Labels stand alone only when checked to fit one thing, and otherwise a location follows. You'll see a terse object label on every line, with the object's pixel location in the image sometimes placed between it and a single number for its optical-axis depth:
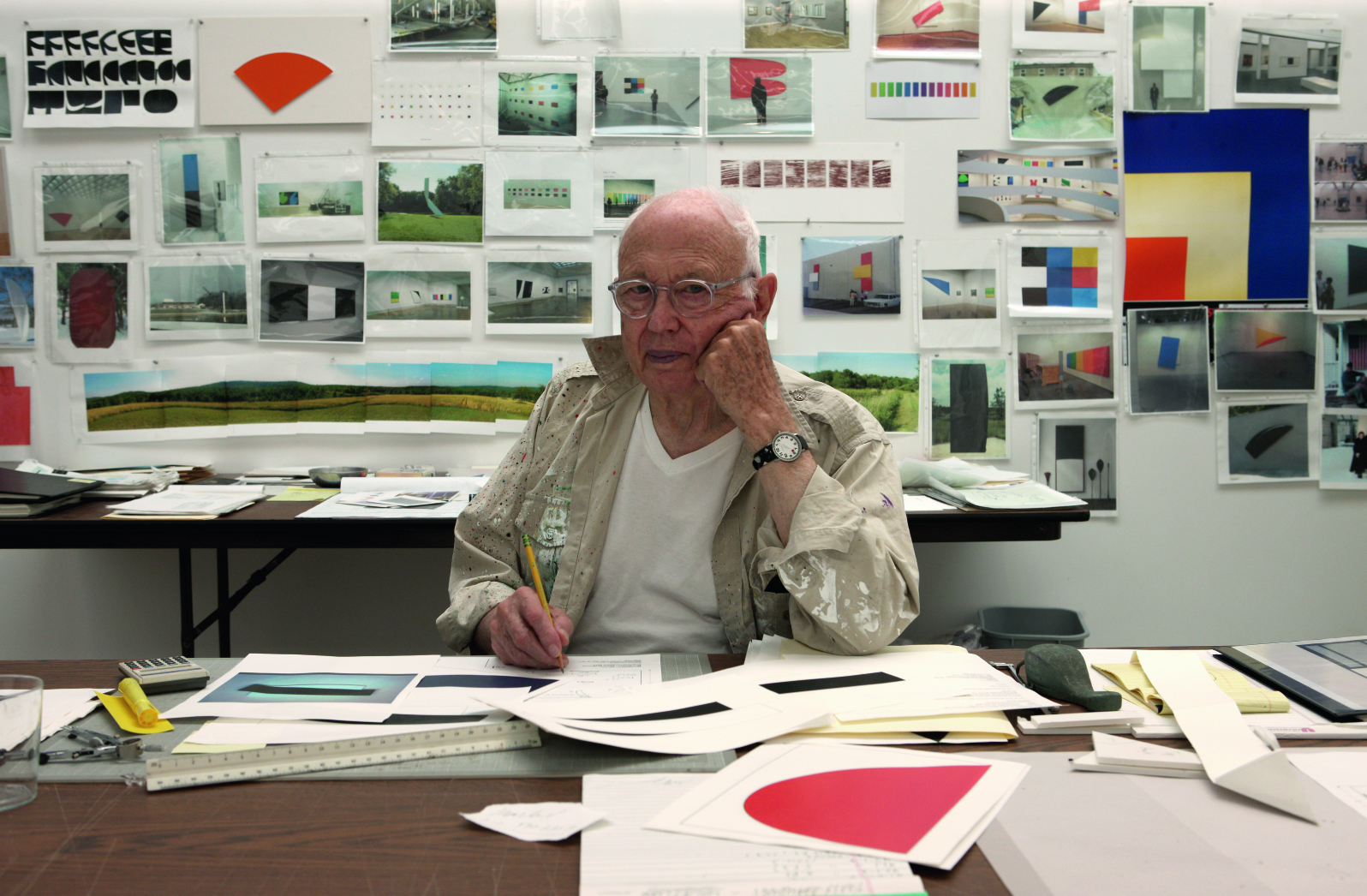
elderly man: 1.23
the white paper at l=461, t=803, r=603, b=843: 0.67
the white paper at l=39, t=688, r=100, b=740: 0.87
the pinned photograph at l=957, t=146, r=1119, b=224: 2.60
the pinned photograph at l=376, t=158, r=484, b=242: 2.57
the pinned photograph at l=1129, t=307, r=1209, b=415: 2.64
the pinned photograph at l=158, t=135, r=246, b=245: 2.56
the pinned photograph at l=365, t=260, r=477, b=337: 2.60
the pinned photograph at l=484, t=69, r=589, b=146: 2.56
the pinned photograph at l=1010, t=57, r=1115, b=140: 2.58
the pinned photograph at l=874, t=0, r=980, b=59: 2.56
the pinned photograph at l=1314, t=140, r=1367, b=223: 2.63
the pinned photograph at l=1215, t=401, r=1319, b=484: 2.68
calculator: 0.96
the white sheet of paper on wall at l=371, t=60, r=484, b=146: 2.55
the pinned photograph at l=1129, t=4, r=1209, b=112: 2.57
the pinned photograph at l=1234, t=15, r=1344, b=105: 2.60
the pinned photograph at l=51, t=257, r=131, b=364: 2.58
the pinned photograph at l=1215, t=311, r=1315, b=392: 2.65
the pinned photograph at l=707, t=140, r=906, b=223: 2.59
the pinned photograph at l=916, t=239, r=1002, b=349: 2.62
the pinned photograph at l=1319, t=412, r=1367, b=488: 2.69
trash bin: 2.59
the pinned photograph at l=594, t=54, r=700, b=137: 2.56
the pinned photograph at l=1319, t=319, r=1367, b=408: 2.66
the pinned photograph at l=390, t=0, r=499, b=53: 2.54
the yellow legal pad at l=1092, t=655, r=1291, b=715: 0.92
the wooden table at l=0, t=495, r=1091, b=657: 1.95
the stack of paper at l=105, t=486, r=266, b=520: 2.00
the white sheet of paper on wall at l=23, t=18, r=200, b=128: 2.52
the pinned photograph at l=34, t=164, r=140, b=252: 2.56
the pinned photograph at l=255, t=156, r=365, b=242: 2.57
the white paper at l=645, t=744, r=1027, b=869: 0.65
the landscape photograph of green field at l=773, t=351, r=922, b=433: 2.63
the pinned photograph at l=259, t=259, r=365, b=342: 2.59
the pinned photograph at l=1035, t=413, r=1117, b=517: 2.66
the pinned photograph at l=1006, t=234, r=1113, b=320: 2.61
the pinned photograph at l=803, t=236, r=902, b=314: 2.61
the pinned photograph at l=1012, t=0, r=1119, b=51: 2.56
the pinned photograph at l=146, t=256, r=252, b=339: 2.58
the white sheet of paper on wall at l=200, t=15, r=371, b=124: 2.53
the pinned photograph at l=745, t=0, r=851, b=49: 2.56
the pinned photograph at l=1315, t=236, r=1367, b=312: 2.64
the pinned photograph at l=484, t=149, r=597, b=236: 2.58
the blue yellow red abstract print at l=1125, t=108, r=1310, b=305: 2.60
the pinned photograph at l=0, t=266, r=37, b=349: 2.57
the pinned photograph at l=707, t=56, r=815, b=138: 2.56
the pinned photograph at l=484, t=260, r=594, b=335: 2.61
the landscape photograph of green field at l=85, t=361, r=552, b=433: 2.60
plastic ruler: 0.76
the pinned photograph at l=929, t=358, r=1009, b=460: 2.64
